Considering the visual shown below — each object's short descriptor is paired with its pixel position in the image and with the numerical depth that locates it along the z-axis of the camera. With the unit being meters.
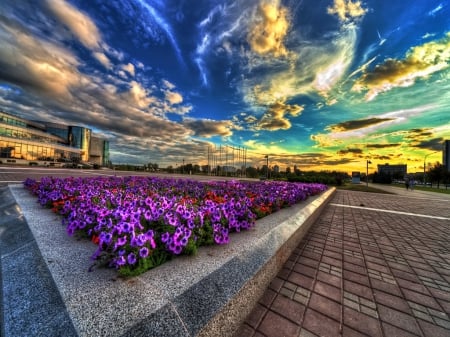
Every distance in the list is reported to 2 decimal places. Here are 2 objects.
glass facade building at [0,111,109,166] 31.97
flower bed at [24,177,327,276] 1.67
